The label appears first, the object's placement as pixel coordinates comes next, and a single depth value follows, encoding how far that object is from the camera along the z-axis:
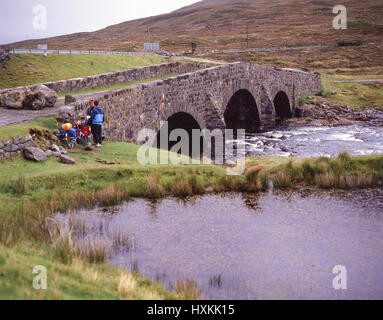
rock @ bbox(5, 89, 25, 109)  16.39
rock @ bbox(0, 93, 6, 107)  16.81
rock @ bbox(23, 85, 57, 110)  16.30
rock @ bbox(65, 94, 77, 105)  16.11
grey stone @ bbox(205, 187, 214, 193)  13.69
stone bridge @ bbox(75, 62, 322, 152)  17.12
